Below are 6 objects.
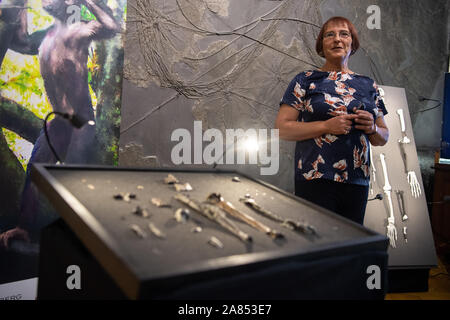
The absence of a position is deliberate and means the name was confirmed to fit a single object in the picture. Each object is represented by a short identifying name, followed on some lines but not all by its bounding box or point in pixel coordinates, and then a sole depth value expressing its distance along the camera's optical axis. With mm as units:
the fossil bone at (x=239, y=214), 991
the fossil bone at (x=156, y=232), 867
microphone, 1192
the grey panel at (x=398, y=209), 2941
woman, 1728
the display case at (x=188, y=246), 743
